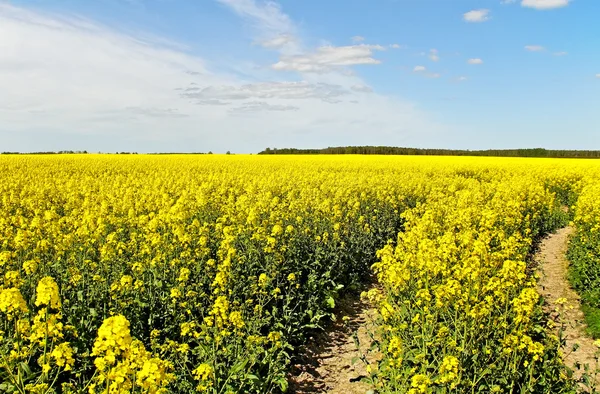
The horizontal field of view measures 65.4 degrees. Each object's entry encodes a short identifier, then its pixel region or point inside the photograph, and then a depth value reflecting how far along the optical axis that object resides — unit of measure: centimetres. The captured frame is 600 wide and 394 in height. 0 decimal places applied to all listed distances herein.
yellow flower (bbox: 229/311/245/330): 544
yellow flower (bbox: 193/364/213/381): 438
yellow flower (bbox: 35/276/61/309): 392
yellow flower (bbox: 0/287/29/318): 400
